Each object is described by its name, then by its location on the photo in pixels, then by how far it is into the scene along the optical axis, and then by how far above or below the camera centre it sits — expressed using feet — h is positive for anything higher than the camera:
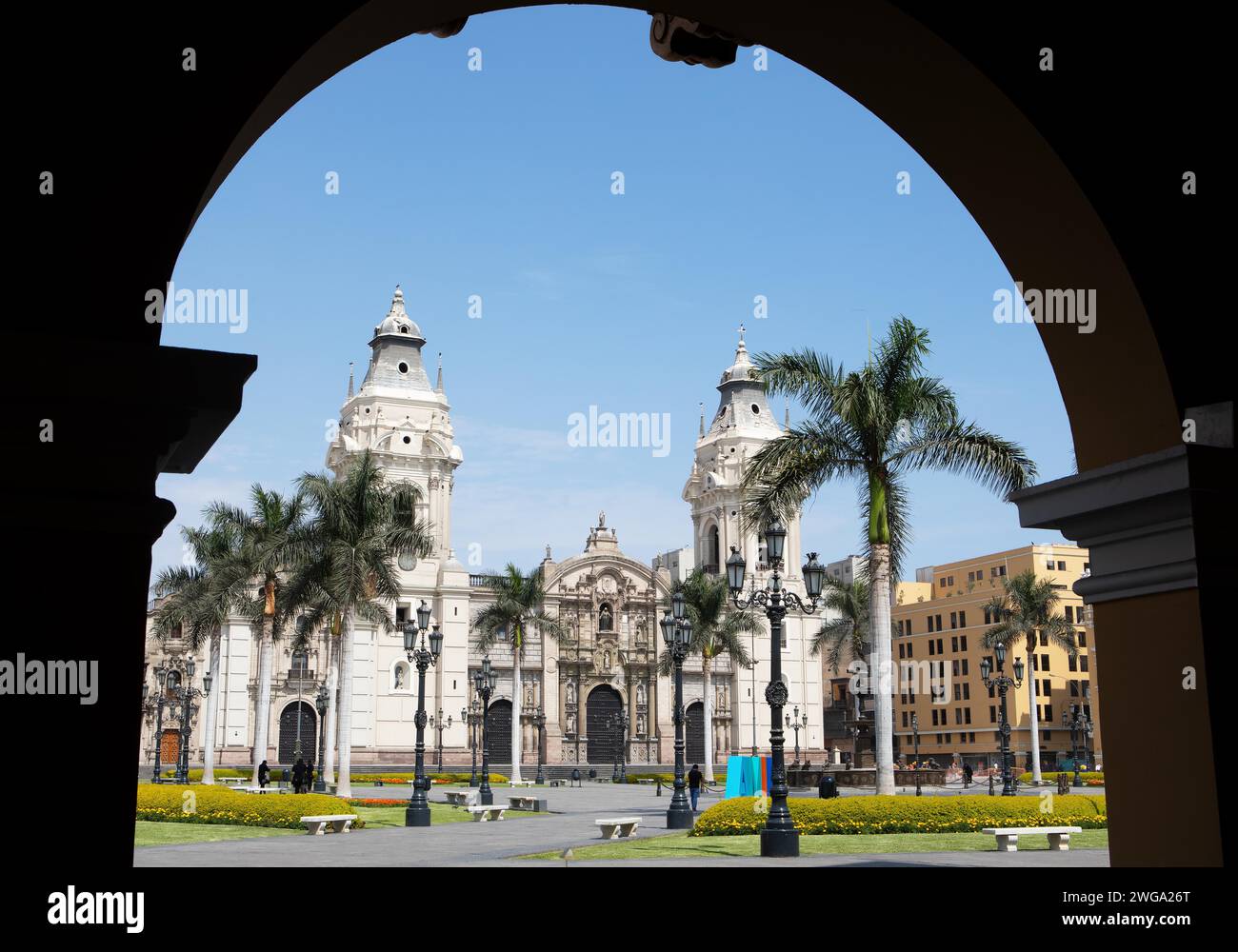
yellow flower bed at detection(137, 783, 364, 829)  96.78 -7.85
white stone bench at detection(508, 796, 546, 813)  116.43 -9.40
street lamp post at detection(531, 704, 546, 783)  252.01 -3.76
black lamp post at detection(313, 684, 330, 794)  141.50 -2.78
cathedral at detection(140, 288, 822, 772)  231.30 +8.22
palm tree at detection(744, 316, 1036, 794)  77.30 +15.41
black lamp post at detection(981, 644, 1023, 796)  124.47 -3.57
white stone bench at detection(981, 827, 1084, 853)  65.90 -7.30
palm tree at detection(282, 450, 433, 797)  129.18 +15.69
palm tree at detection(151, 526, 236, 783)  147.13 +13.40
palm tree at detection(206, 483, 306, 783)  131.64 +15.76
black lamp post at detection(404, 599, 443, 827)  97.09 -0.79
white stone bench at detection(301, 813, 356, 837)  88.69 -8.56
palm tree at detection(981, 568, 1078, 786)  188.85 +11.48
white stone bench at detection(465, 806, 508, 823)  106.11 -9.05
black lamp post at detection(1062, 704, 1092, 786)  192.95 -4.27
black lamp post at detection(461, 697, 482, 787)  229.04 -2.33
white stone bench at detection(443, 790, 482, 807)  125.29 -9.50
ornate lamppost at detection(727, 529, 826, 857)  64.03 +1.15
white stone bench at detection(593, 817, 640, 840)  78.74 -7.89
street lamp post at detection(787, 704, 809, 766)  268.72 -4.90
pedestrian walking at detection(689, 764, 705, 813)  118.24 -7.62
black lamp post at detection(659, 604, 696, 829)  91.20 +0.28
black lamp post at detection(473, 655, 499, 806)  126.82 +1.19
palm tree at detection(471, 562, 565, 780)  192.54 +14.11
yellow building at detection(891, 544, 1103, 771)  279.28 +5.67
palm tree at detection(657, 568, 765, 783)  191.21 +11.62
